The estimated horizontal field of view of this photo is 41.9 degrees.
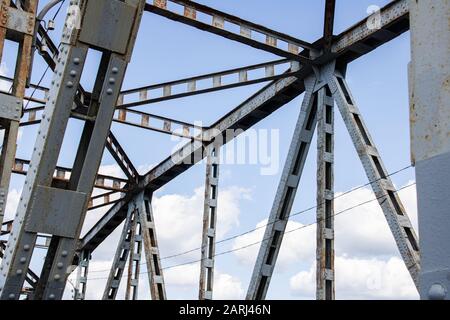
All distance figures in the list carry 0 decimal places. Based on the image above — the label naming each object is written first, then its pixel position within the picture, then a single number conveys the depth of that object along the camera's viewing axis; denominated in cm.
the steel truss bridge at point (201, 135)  259
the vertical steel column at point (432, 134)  234
